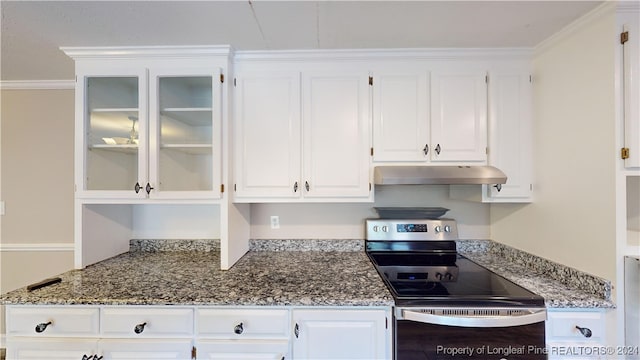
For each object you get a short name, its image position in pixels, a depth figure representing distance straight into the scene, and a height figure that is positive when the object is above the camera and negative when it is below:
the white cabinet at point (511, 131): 1.72 +0.32
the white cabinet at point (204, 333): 1.30 -0.74
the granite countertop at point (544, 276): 1.25 -0.55
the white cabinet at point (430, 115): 1.74 +0.43
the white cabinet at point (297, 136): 1.76 +0.30
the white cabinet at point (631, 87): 1.18 +0.42
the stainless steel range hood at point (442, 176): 1.60 +0.03
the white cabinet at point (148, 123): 1.66 +0.38
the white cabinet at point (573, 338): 1.26 -0.74
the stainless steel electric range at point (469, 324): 1.23 -0.66
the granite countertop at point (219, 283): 1.30 -0.55
